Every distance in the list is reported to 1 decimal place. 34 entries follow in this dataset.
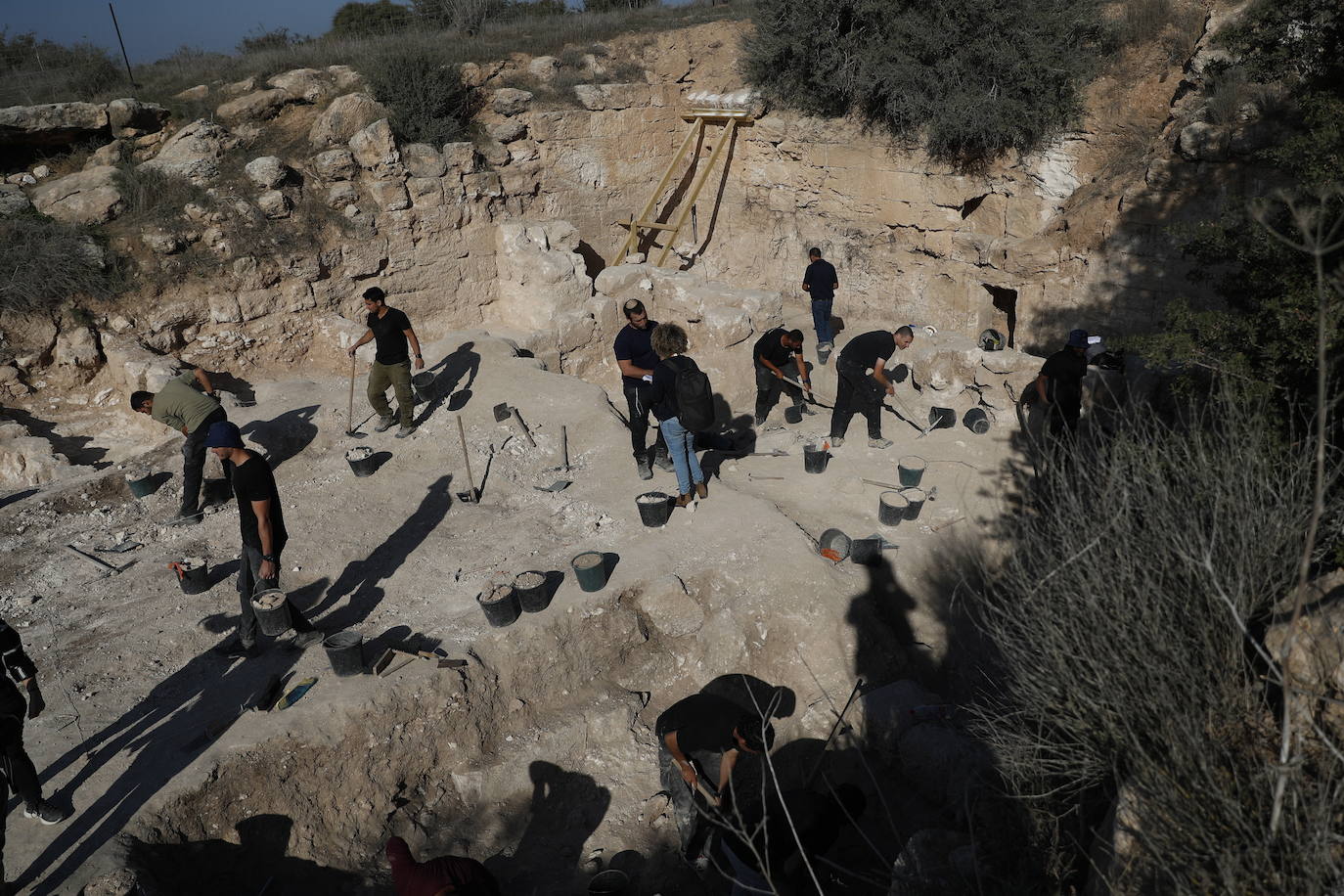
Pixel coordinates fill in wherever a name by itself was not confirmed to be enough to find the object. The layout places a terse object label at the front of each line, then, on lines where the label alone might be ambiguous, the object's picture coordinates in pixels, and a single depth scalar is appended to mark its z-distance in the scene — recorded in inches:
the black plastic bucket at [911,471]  331.9
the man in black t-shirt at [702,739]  180.5
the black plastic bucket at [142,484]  325.4
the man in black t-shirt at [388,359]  345.1
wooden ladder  587.5
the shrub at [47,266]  390.0
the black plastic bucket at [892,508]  310.3
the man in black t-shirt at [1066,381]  308.5
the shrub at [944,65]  510.6
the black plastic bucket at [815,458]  346.6
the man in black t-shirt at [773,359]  378.3
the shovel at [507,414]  379.2
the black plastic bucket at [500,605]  246.1
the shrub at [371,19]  816.3
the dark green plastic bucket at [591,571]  258.2
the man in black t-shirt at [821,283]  458.0
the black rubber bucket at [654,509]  289.7
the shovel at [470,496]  329.3
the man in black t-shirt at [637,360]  309.1
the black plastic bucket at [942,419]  390.0
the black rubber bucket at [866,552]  285.0
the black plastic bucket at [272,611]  233.9
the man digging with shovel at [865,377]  347.9
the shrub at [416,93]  507.2
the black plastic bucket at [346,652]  226.4
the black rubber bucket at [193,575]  269.7
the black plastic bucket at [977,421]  384.5
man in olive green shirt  299.9
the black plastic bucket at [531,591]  251.8
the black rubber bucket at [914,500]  313.4
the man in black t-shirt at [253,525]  221.9
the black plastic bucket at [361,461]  341.1
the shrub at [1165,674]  122.3
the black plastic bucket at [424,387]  390.3
